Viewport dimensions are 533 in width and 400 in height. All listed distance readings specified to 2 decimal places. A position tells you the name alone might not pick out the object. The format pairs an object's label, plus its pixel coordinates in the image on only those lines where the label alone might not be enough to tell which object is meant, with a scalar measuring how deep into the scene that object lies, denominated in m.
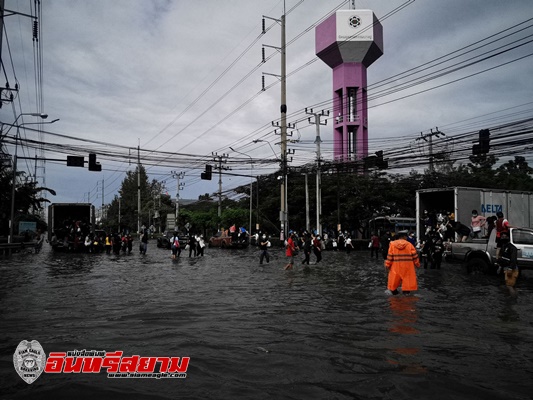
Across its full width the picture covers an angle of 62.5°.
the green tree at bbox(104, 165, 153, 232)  89.03
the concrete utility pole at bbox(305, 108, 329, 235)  35.38
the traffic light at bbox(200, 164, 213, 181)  28.90
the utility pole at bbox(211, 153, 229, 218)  55.26
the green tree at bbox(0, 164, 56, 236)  34.06
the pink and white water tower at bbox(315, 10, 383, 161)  53.50
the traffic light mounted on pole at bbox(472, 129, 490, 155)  18.01
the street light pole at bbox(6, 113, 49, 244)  29.35
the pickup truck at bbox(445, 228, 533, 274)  14.09
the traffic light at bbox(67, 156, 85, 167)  25.91
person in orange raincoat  9.74
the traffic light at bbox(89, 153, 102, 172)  25.66
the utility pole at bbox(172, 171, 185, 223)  68.57
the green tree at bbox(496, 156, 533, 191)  42.59
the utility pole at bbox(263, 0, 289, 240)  33.06
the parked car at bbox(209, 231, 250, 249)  37.78
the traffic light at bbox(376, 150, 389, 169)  23.95
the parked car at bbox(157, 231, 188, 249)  36.39
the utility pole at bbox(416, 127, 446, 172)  43.45
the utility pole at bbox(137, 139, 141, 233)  71.42
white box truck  19.05
